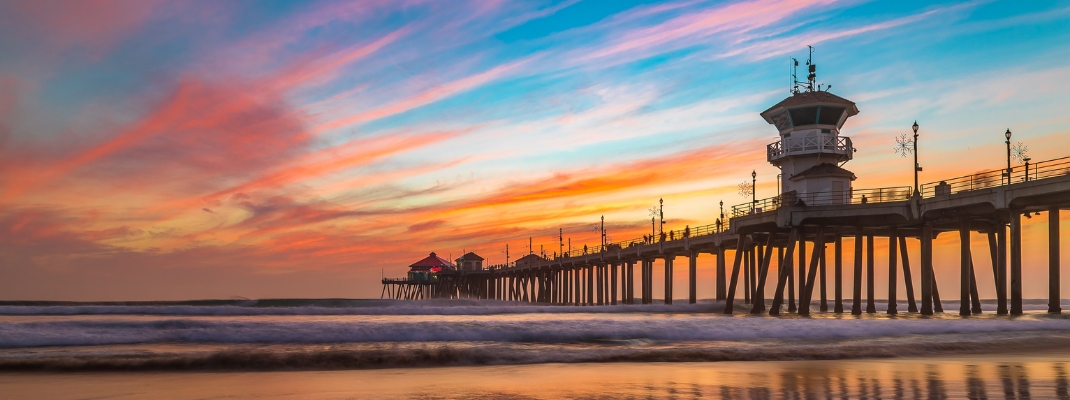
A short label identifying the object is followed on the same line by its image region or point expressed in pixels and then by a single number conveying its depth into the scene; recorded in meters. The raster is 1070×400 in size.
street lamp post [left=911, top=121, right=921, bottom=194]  37.81
